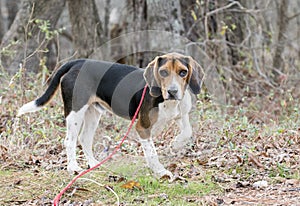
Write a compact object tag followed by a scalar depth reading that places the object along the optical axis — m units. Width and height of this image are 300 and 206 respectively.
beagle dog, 5.48
